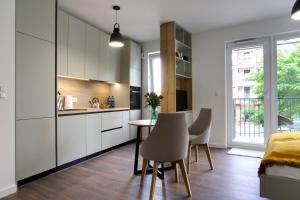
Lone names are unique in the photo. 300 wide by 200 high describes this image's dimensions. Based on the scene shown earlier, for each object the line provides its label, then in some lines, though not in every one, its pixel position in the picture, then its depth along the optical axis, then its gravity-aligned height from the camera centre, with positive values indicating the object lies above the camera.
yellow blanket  1.43 -0.42
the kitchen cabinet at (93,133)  3.23 -0.53
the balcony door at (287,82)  3.57 +0.38
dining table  2.49 -0.76
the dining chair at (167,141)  1.88 -0.40
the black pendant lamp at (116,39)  2.98 +1.02
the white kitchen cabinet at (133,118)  4.54 -0.36
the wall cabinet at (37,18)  2.24 +1.09
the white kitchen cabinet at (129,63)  4.53 +0.97
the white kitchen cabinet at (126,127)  4.26 -0.56
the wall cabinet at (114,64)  4.28 +0.90
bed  1.41 -0.56
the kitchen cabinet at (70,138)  2.72 -0.54
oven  4.61 +0.13
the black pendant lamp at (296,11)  1.94 +0.96
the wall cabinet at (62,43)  3.00 +0.99
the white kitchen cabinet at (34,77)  2.22 +0.33
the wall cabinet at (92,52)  3.59 +1.00
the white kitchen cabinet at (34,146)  2.21 -0.54
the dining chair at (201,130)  2.70 -0.44
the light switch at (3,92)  2.01 +0.12
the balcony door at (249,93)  3.80 +0.21
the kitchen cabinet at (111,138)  3.62 -0.71
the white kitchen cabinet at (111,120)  3.62 -0.35
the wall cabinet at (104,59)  3.95 +0.95
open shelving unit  3.76 +0.89
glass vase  2.79 -0.15
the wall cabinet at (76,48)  3.22 +0.98
